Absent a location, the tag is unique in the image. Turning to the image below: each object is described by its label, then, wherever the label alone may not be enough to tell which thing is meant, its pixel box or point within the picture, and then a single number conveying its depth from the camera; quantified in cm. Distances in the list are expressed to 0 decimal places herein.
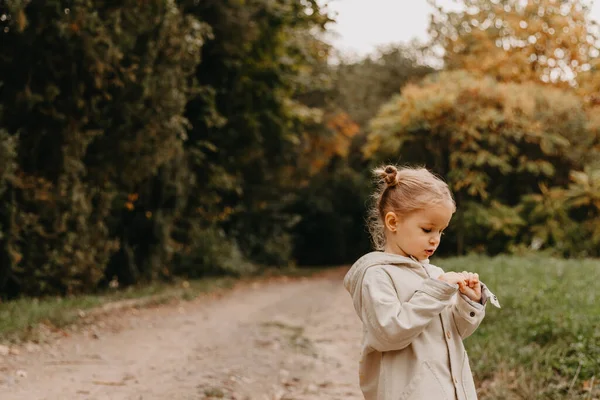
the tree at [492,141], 1452
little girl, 264
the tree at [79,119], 870
